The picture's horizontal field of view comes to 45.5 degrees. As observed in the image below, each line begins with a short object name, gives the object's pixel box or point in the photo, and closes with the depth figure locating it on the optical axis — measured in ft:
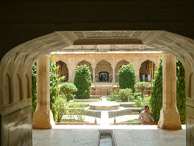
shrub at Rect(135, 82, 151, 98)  55.57
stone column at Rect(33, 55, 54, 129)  22.54
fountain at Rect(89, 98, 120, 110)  38.63
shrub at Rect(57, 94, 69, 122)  29.32
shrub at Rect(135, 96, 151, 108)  37.47
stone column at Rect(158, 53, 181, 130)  21.88
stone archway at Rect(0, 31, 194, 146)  10.57
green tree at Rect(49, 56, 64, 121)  25.30
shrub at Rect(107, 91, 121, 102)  52.27
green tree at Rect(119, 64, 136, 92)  62.08
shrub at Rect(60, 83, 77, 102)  53.16
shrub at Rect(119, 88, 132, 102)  50.42
